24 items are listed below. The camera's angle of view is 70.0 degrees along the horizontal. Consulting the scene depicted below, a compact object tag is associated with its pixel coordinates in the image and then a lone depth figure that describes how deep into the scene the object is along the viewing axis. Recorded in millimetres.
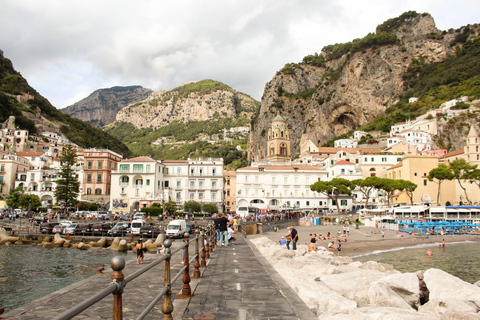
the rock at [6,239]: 29812
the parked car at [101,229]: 32594
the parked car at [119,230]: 31984
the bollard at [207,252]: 12333
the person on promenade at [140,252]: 15430
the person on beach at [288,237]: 20431
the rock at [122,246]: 26844
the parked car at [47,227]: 33000
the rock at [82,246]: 27672
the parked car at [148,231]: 31438
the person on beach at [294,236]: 19930
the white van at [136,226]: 31725
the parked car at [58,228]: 32688
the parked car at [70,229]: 31873
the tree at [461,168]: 51850
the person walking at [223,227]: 17303
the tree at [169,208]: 49875
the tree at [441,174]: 52156
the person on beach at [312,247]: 19509
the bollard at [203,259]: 10141
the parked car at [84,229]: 32188
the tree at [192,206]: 51562
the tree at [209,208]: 53297
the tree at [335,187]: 54438
